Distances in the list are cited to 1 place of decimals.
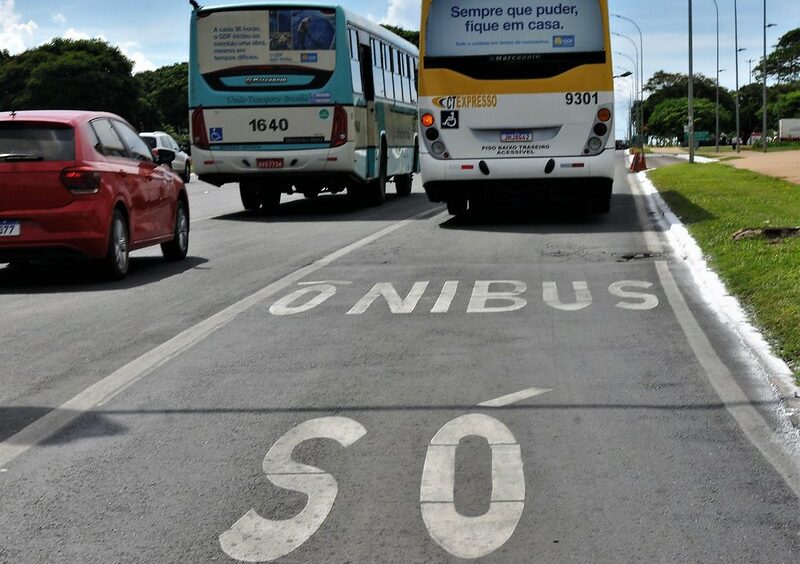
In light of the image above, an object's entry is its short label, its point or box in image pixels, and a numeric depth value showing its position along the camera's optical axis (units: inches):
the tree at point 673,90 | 7106.3
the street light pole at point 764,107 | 2600.4
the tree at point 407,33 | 5502.0
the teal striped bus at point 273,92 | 876.6
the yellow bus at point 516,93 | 725.9
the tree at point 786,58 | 5649.6
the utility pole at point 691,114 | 1844.2
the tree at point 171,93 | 5738.2
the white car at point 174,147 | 1536.7
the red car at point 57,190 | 472.7
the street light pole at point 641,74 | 3875.5
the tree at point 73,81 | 4153.5
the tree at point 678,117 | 6579.7
